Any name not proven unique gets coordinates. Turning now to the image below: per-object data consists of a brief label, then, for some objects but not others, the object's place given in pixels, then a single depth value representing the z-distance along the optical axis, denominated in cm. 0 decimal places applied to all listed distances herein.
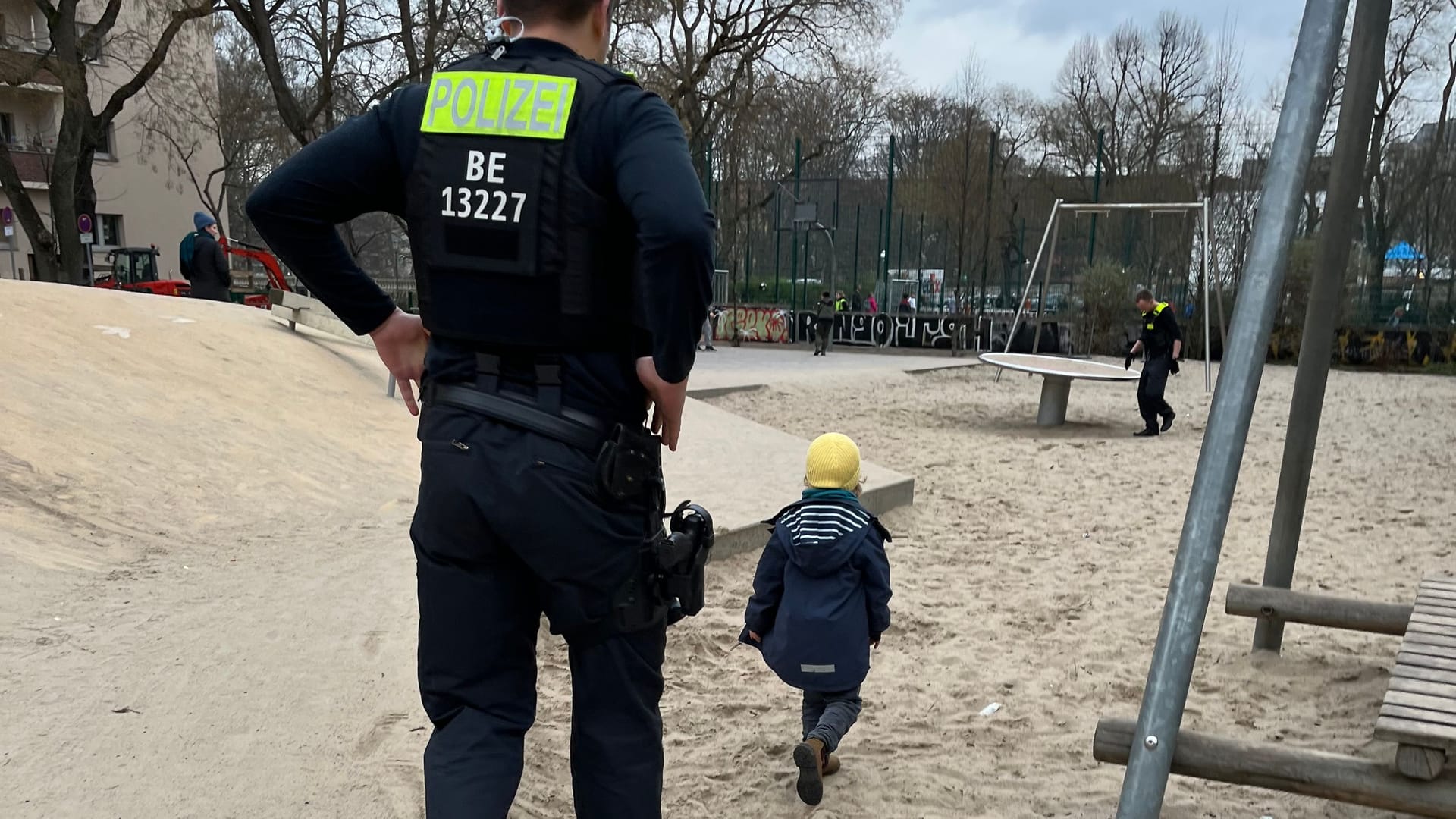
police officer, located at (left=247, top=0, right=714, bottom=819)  173
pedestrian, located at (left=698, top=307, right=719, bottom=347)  2393
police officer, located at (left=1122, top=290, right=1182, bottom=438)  1104
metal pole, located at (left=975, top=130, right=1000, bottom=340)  2447
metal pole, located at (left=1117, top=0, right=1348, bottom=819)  198
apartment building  3200
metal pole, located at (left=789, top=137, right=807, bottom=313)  2666
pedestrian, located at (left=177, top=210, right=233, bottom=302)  1316
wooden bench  229
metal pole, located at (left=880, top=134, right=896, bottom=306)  2545
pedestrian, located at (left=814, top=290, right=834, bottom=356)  2339
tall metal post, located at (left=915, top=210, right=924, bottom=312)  2650
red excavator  2078
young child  310
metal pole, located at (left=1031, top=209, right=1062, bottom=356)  1413
